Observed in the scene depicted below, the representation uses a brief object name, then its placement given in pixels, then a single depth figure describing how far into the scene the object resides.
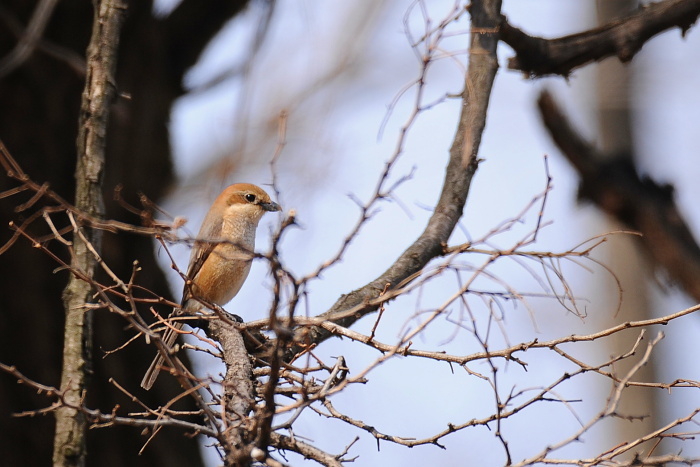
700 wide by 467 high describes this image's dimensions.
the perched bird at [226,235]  8.80
